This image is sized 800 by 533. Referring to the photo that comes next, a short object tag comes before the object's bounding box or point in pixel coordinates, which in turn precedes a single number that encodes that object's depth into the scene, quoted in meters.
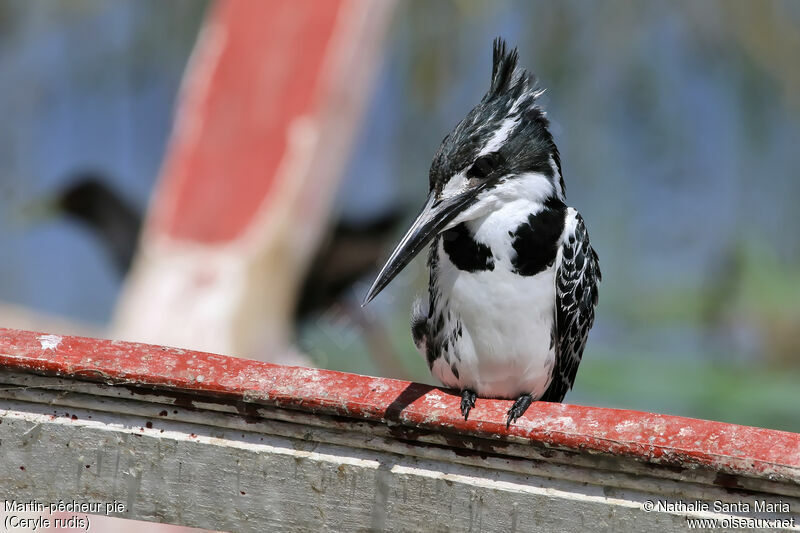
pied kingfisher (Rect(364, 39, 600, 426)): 4.04
